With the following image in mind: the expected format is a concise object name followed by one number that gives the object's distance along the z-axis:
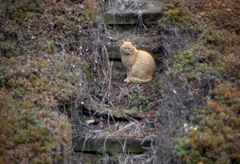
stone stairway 9.47
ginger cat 10.87
